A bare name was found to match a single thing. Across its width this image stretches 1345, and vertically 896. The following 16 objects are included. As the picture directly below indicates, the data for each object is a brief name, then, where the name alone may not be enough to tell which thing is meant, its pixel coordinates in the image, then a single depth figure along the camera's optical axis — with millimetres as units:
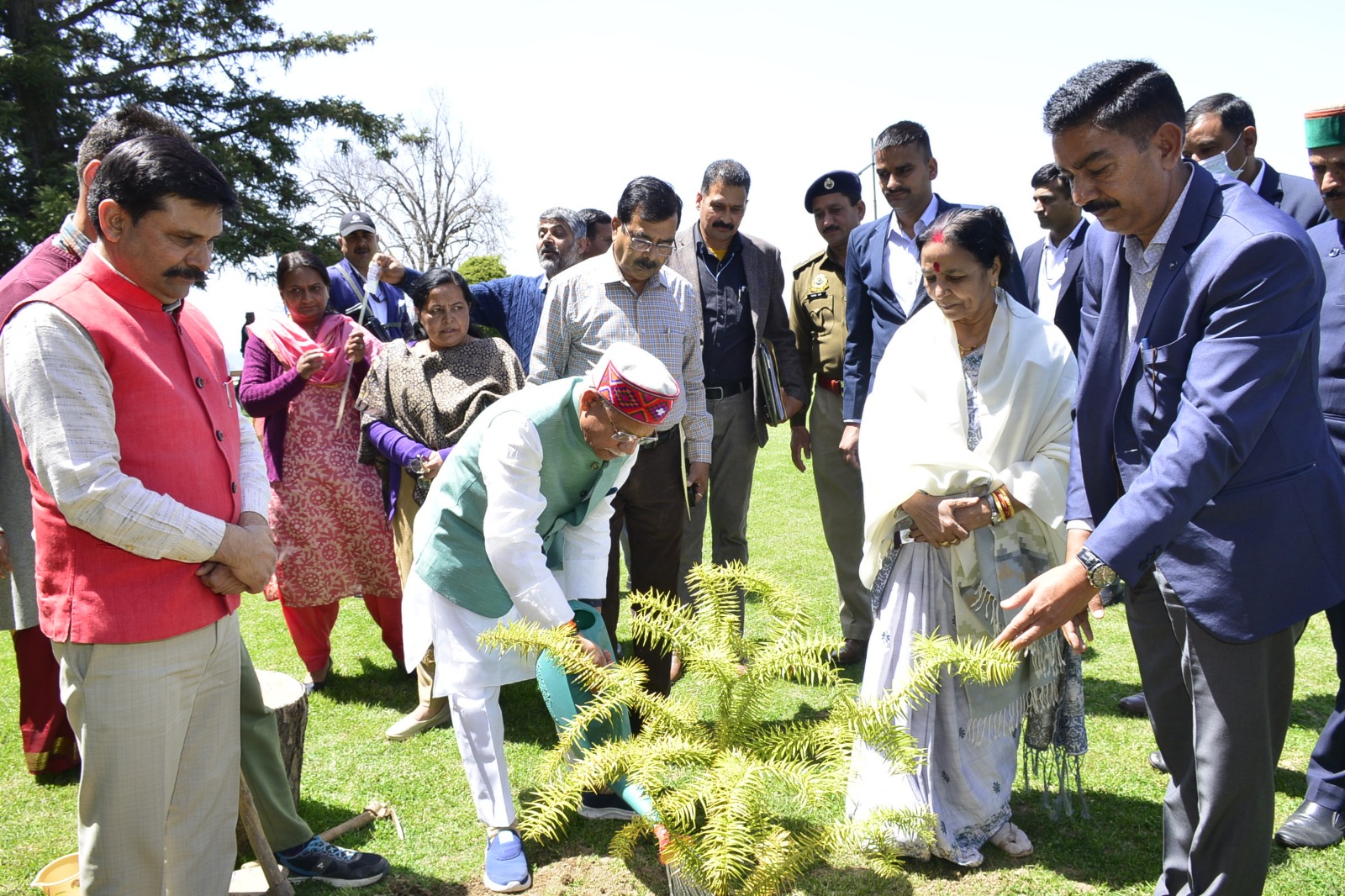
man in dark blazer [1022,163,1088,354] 5680
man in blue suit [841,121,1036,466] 4590
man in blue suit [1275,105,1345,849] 3287
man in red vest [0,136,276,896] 2215
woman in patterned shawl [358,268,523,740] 4629
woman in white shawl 3266
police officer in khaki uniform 5406
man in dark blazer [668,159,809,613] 5371
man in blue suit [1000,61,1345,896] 2221
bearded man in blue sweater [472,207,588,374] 5570
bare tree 37219
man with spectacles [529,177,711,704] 4359
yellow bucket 2955
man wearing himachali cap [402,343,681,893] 3084
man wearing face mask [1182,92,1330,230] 4637
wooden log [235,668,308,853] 3507
